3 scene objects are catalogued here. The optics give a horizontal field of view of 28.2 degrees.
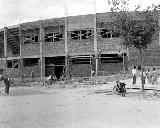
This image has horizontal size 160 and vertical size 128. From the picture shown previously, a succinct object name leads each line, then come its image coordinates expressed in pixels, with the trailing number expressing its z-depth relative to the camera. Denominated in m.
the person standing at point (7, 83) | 21.75
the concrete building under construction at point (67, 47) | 31.81
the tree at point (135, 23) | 18.33
